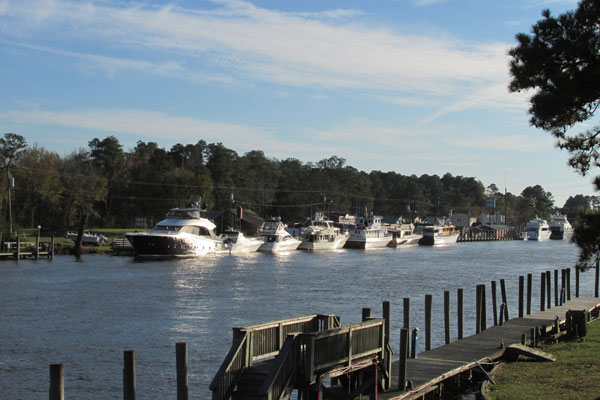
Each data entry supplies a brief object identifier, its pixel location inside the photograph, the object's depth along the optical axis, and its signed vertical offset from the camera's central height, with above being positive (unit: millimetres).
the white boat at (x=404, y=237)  130750 -3446
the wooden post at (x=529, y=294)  36875 -3825
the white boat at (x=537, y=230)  191250 -2177
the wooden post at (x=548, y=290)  38828 -3781
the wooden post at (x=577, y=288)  44688 -4268
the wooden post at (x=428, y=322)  26295 -3918
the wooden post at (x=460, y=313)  28509 -3872
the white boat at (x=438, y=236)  145000 -3389
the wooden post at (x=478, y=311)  29353 -3823
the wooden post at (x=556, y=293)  40469 -4087
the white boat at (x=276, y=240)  97125 -3366
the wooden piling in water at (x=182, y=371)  15328 -3477
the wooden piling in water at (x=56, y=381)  13375 -3255
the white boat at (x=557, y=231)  196500 -2376
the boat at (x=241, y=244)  88206 -3755
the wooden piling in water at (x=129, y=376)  14672 -3455
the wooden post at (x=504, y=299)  32444 -3694
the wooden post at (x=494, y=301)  31908 -3822
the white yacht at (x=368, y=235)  119512 -2909
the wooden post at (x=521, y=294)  34462 -3647
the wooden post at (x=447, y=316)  27541 -3882
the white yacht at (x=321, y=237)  107375 -3221
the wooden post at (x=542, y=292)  37250 -3835
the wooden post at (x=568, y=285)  42456 -3842
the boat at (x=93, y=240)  87312 -3509
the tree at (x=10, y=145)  109250 +10130
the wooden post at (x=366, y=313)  20405 -2799
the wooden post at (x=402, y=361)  18688 -3829
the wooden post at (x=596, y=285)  45622 -4161
